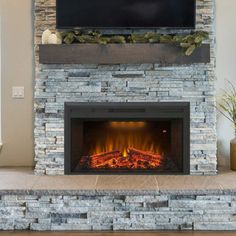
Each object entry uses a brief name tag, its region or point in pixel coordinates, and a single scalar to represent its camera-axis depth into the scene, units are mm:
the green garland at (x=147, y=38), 3703
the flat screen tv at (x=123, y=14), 3846
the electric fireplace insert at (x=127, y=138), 3904
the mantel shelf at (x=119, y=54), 3746
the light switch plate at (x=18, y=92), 4273
